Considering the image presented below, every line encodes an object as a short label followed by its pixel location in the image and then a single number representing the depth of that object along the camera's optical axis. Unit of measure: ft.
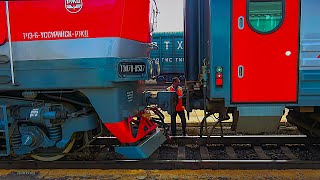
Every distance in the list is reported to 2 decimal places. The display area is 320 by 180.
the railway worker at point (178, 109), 16.60
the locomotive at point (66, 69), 12.96
